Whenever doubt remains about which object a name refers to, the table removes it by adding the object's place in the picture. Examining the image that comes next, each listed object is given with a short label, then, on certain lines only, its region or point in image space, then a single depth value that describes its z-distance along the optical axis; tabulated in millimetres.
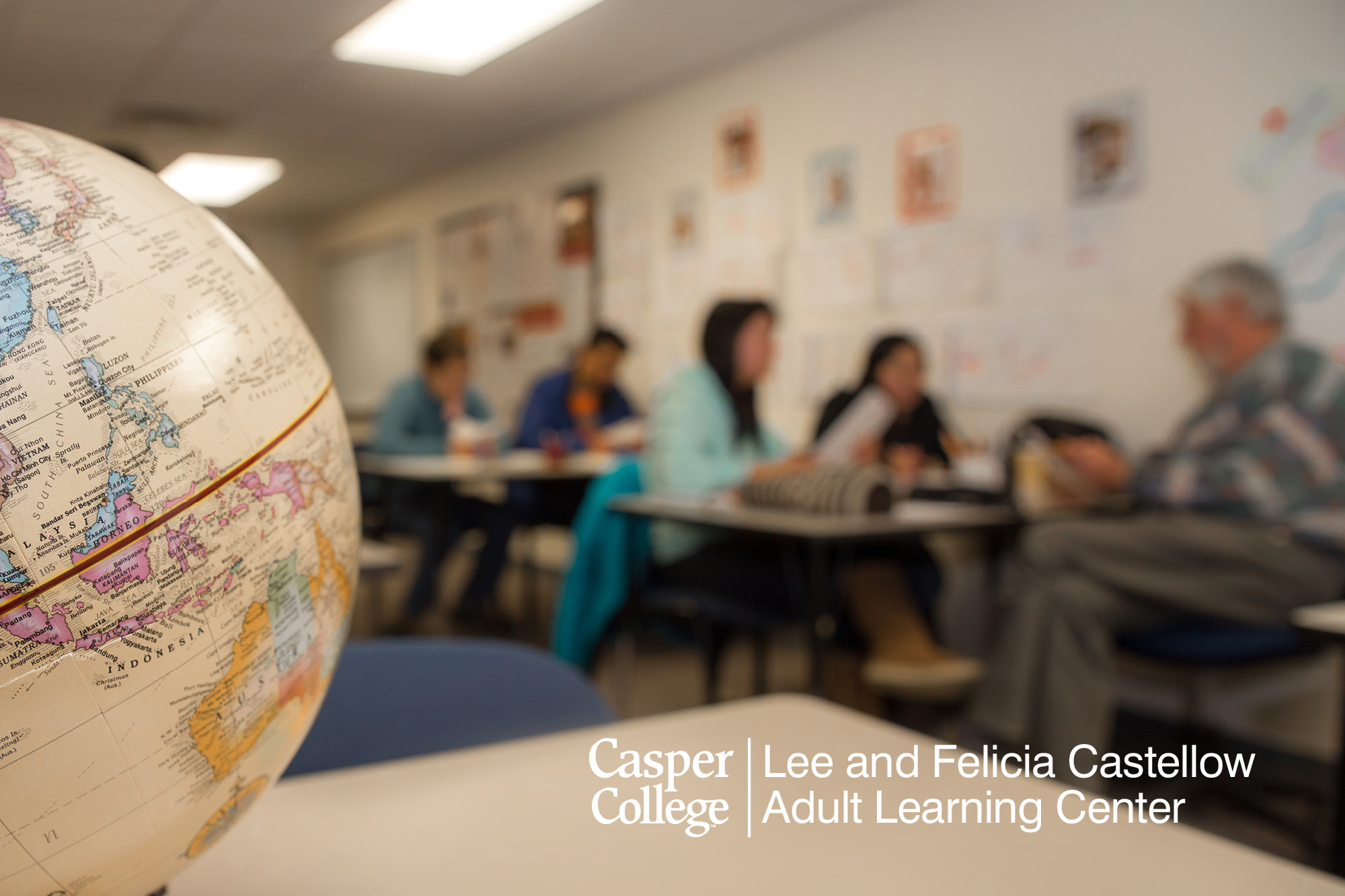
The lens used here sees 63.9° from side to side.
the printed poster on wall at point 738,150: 5125
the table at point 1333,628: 1412
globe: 378
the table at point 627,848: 496
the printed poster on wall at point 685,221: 5512
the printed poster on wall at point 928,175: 4184
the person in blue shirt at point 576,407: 5000
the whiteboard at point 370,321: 8547
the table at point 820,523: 2396
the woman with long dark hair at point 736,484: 2795
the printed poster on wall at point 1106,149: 3535
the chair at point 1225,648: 2439
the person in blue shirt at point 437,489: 4617
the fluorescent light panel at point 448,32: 4531
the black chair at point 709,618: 2686
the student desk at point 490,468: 4297
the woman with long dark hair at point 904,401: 3887
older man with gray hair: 2402
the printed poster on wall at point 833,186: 4645
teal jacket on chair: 2744
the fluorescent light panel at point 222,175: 7027
